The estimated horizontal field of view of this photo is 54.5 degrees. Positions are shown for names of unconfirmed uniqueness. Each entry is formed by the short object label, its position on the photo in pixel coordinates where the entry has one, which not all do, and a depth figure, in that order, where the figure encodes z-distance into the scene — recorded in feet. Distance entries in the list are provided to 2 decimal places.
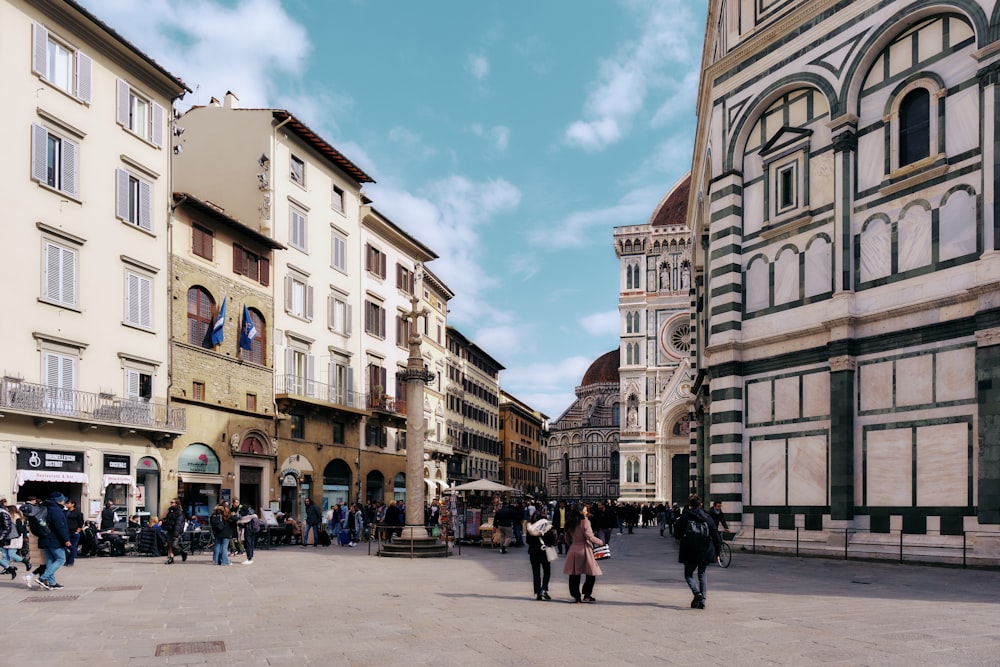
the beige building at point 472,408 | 230.27
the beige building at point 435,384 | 191.93
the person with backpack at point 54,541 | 52.39
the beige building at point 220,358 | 109.50
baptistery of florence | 69.41
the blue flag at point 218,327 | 113.91
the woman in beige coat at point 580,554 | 47.55
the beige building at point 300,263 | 130.72
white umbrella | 120.57
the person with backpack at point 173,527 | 76.07
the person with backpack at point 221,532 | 73.05
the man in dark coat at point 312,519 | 107.96
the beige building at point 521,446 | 326.44
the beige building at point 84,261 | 86.48
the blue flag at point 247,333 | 119.96
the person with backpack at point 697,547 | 44.39
